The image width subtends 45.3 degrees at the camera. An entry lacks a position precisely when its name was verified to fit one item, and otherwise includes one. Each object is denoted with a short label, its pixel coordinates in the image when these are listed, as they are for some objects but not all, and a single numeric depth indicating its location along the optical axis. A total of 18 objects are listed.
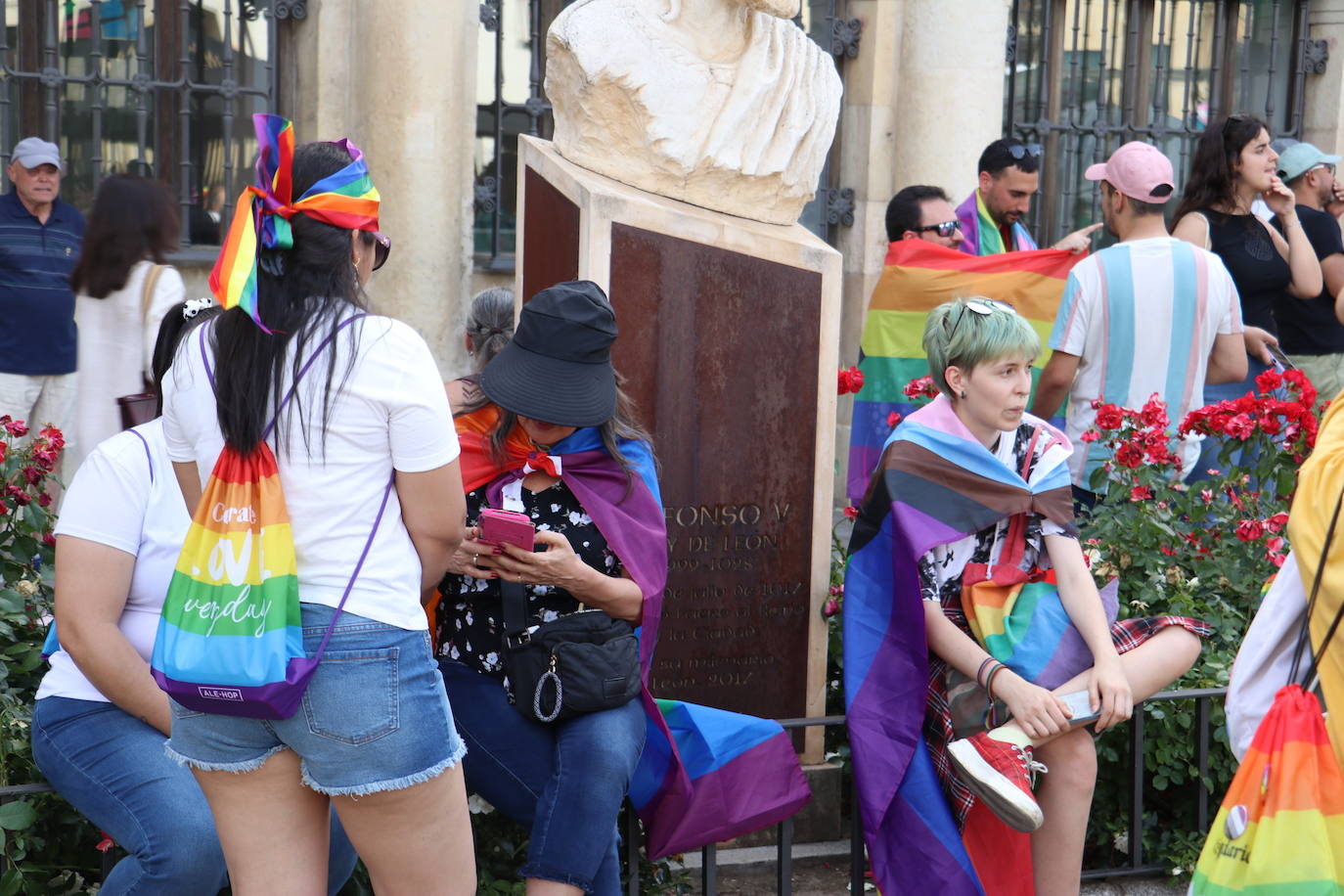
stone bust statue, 4.48
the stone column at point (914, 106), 8.29
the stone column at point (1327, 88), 9.80
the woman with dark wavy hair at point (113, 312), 5.12
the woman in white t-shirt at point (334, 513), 2.50
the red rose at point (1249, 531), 4.42
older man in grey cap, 6.63
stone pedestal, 4.39
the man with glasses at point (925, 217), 6.20
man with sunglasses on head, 6.15
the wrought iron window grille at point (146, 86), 7.35
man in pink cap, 5.24
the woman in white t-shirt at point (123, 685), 3.01
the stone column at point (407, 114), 7.34
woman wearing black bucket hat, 3.27
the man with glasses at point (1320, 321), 6.49
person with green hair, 3.63
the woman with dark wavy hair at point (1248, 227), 5.84
